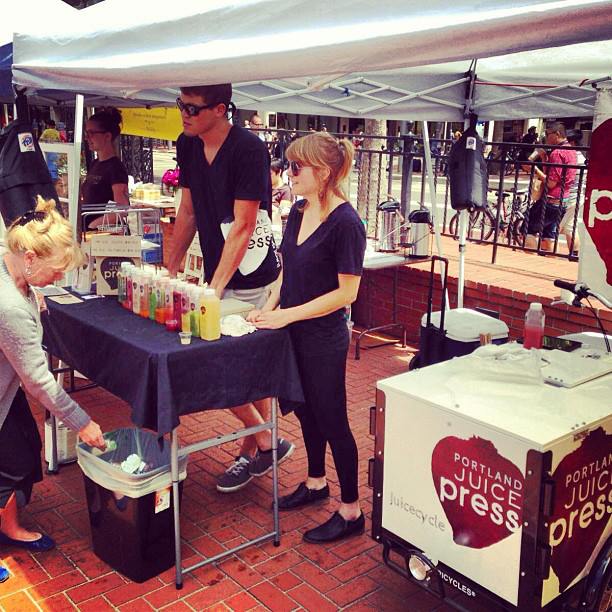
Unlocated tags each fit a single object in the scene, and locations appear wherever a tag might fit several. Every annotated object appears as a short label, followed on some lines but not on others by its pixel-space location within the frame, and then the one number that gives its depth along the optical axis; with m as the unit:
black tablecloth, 2.96
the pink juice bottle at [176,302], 3.31
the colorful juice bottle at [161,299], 3.40
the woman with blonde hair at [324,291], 3.21
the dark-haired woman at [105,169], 5.96
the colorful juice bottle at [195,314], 3.18
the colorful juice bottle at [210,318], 3.11
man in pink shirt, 8.25
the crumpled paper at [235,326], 3.21
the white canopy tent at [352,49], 2.11
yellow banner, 7.31
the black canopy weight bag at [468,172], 5.29
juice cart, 2.40
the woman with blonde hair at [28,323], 2.88
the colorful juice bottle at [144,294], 3.52
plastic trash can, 3.12
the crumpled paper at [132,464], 3.15
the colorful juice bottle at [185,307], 3.21
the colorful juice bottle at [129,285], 3.64
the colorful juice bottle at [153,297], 3.46
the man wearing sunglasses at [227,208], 3.70
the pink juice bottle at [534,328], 3.02
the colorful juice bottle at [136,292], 3.55
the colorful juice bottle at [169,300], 3.36
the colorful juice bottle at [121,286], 3.72
